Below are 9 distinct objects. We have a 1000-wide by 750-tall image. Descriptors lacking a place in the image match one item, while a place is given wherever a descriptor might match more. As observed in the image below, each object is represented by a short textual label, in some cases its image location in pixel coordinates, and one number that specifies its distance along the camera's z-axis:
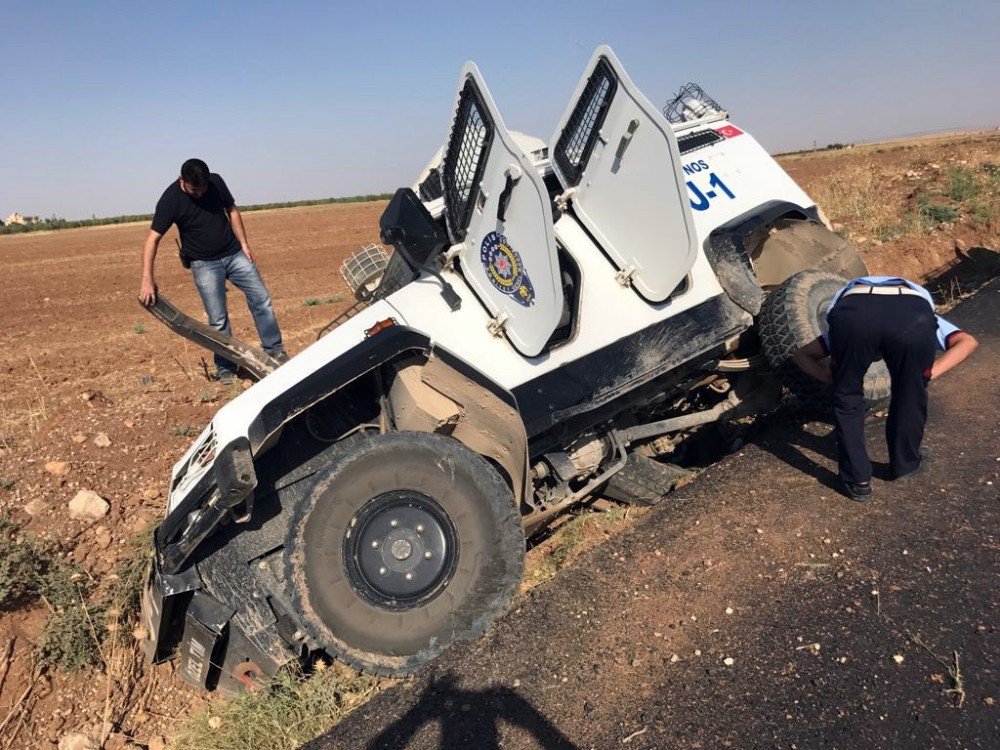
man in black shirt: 5.91
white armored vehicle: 3.49
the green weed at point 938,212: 11.02
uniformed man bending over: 3.80
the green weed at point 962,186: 12.07
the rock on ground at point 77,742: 4.06
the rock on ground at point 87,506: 5.50
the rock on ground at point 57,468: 5.86
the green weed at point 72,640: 4.47
